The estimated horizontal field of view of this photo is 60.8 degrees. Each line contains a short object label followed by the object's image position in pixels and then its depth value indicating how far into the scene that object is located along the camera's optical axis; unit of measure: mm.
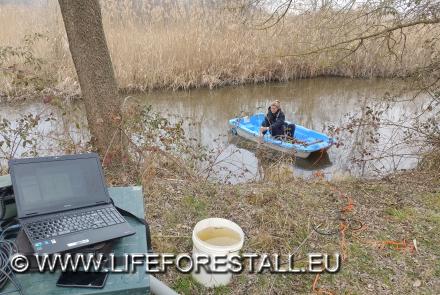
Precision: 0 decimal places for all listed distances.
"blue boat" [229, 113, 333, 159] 6316
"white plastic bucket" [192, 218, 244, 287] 2197
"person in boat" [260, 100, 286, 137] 6848
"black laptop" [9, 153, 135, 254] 1485
